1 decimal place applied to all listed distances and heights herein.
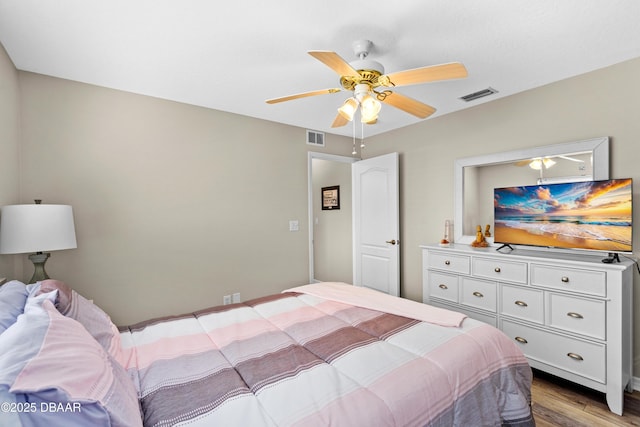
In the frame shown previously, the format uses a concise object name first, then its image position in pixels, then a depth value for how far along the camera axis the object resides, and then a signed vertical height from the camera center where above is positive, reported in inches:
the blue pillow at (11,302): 43.7 -15.0
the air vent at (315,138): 154.3 +38.1
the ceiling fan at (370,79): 62.3 +29.8
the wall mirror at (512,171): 93.9 +13.3
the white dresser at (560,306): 78.5 -30.1
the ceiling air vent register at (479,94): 107.2 +42.8
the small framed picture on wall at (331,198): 198.2 +8.4
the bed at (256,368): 30.5 -26.3
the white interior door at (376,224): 146.4 -7.5
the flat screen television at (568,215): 84.2 -2.3
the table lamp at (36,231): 72.7 -4.5
